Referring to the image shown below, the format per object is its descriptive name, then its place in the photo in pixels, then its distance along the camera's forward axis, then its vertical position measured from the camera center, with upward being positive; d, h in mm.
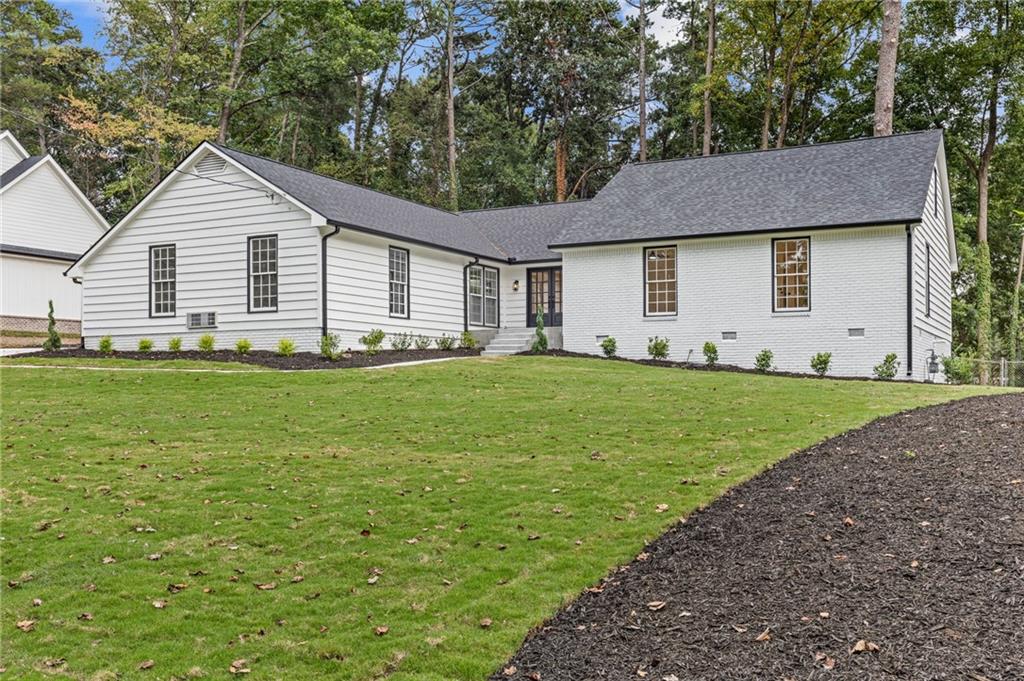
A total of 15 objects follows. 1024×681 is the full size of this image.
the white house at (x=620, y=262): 19781 +1677
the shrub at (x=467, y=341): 23962 -298
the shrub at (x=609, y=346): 22125 -413
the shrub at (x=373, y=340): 20438 -225
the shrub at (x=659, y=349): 21406 -478
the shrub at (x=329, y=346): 18969 -343
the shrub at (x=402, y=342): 21594 -291
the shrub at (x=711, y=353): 20688 -562
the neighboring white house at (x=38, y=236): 29672 +3570
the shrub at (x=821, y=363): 19625 -766
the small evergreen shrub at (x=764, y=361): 20094 -735
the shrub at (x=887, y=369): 18906 -878
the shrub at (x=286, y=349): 19312 -406
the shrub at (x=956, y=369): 21281 -993
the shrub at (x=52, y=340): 21719 -214
